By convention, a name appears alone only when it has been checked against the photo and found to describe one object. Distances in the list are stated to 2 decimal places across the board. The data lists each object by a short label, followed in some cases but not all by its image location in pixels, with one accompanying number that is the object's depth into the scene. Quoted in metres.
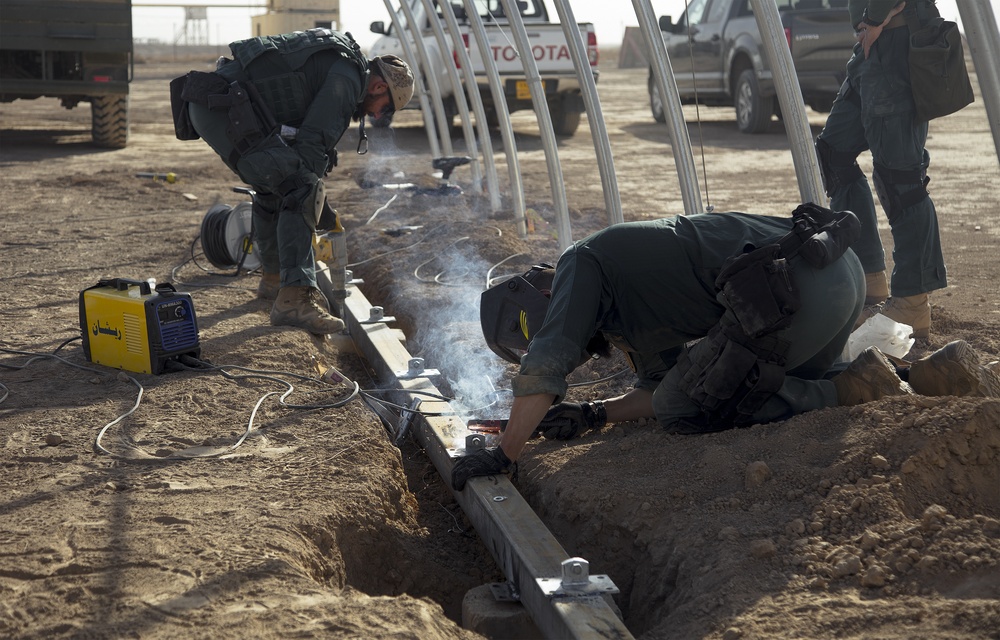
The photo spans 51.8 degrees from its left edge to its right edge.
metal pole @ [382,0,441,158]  10.09
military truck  11.92
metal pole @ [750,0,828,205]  3.91
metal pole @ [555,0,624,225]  5.41
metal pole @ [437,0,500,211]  7.95
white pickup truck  12.29
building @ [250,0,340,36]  24.53
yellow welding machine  4.33
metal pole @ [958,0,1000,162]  2.89
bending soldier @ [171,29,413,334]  4.99
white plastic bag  4.09
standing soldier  4.59
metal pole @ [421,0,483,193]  8.59
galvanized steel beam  2.53
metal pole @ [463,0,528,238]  7.33
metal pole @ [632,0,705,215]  4.84
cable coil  6.13
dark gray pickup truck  11.77
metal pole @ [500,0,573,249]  6.18
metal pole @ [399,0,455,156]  9.19
